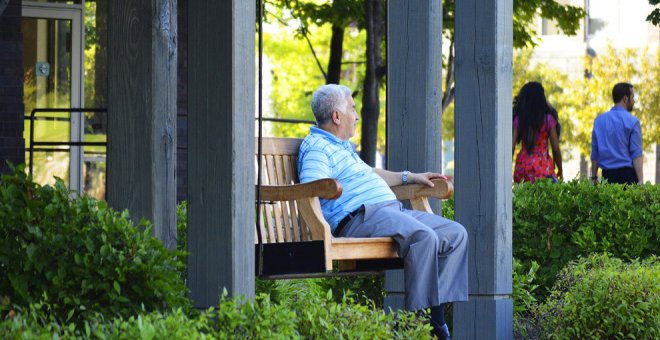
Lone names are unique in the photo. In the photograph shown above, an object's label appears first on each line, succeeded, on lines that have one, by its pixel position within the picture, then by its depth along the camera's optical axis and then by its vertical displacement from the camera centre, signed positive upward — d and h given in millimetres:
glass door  22906 +817
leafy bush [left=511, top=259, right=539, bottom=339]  11959 -868
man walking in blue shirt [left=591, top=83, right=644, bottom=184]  18492 +169
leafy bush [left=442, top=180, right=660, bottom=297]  14372 -462
